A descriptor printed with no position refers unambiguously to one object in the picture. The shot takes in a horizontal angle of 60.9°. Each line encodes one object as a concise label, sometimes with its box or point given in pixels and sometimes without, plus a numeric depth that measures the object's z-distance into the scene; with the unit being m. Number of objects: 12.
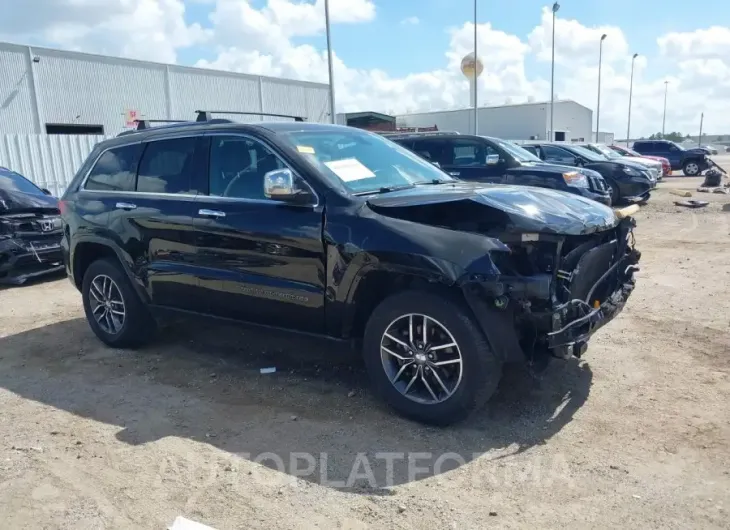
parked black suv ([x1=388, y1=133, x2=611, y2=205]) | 10.70
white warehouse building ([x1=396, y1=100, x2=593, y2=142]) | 53.12
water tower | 50.60
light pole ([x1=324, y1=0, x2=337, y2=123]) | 25.17
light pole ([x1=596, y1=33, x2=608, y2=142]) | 52.62
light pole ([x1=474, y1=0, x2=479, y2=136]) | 32.75
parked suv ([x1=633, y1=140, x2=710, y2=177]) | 28.34
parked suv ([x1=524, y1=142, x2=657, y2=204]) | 15.15
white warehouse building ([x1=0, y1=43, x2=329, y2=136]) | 23.44
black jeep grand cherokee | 3.56
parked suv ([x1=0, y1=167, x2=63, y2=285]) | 8.37
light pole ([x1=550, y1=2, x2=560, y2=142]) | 38.28
